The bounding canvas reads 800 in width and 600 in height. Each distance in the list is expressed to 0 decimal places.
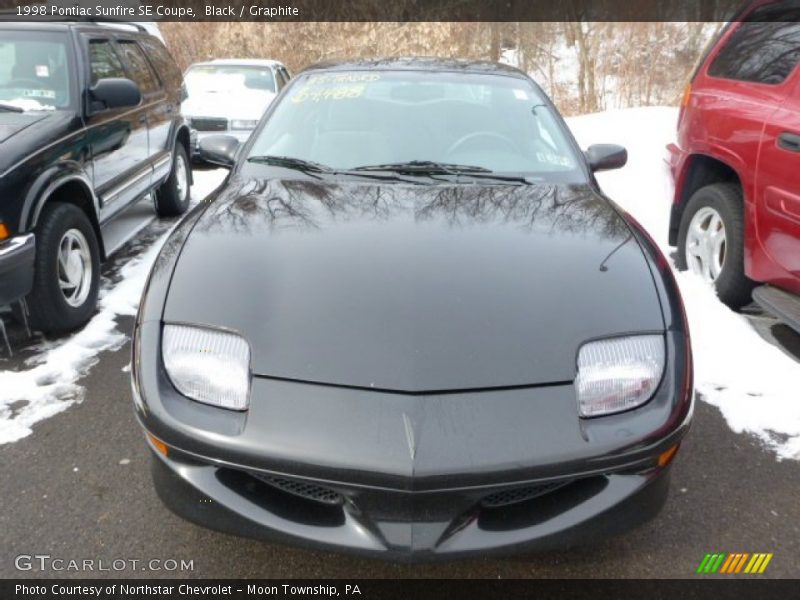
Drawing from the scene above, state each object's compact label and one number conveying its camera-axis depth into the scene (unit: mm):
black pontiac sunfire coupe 1659
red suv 3275
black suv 3166
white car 8867
